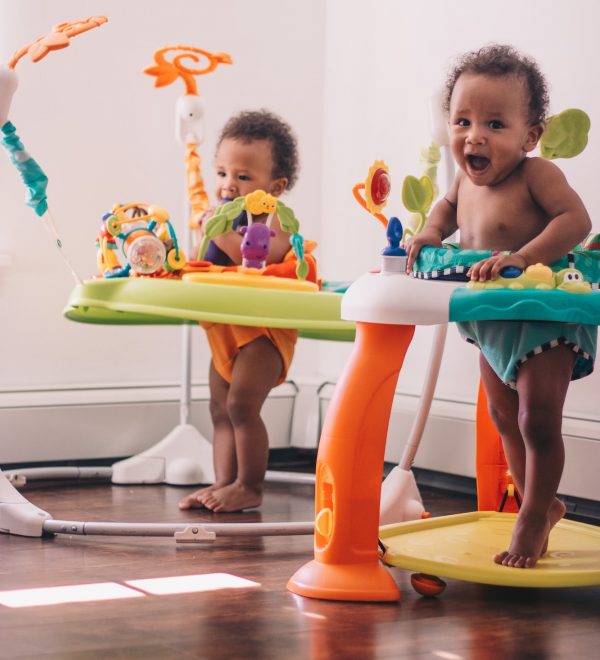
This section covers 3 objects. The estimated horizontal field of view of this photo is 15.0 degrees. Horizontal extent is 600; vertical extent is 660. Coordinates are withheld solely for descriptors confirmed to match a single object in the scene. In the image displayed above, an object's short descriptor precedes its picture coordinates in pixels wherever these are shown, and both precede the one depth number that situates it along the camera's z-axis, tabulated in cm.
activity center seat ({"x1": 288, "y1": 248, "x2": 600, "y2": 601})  303
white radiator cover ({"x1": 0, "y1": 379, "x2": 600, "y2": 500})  408
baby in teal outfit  311
